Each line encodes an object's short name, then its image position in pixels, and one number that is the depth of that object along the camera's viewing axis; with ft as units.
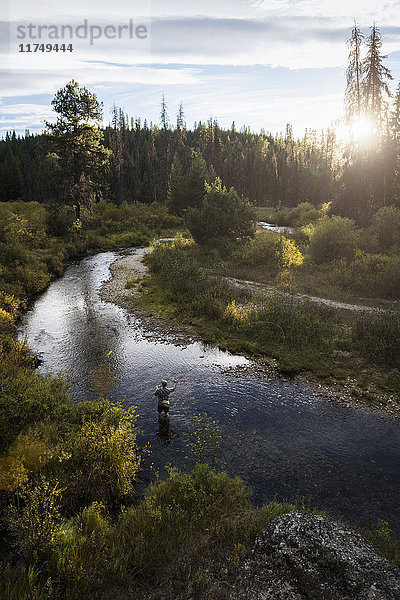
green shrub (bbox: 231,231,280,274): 95.91
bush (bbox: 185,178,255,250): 101.91
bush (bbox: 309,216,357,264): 94.58
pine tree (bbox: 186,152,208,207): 162.61
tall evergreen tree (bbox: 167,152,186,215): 182.50
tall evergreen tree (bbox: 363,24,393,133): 105.70
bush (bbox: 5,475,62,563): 19.77
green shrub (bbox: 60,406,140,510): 26.00
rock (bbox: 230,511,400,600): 17.28
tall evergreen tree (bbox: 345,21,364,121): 108.58
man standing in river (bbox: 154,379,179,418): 37.50
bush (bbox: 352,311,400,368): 50.34
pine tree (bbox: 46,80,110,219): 124.36
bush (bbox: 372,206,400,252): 93.33
